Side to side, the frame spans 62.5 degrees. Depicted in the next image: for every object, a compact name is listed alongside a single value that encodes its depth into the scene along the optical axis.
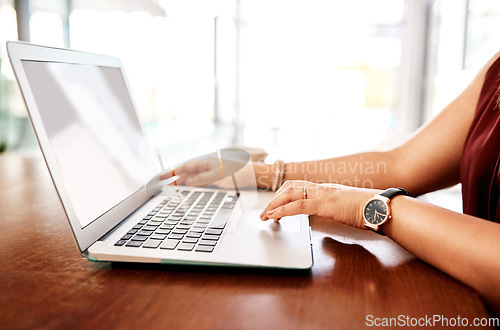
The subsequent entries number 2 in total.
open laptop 0.56
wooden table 0.44
